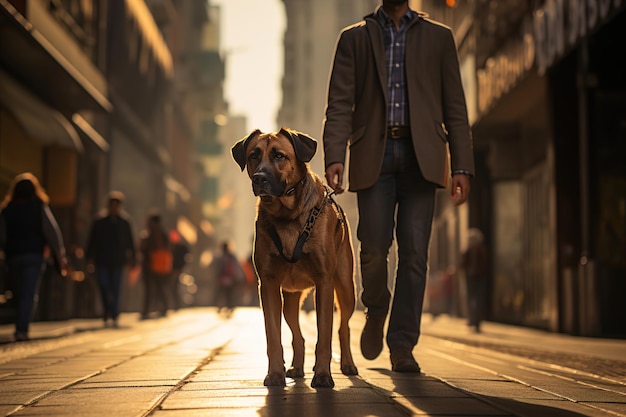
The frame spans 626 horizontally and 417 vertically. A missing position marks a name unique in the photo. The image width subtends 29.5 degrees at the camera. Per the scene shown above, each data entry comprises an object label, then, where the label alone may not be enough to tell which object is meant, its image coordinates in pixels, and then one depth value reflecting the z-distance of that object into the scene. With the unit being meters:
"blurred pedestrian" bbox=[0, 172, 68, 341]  12.75
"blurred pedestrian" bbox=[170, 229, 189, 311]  26.84
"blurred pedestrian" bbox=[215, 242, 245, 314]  27.52
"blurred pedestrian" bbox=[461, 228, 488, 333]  19.35
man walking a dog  7.09
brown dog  5.96
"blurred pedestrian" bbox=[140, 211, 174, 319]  22.48
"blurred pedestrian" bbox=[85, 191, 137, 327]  18.03
